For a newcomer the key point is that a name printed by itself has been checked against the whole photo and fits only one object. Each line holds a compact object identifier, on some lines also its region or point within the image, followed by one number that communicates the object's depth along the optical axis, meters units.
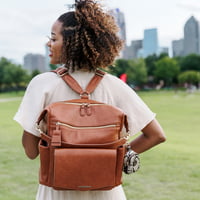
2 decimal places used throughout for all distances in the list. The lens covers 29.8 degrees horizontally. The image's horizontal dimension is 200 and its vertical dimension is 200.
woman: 1.58
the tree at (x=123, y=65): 75.25
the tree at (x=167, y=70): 73.88
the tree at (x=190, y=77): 68.08
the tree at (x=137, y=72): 71.62
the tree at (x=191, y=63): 78.00
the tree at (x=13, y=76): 69.75
